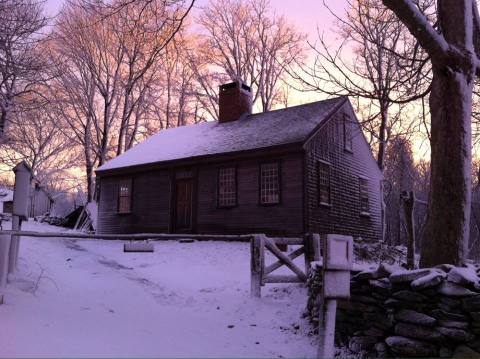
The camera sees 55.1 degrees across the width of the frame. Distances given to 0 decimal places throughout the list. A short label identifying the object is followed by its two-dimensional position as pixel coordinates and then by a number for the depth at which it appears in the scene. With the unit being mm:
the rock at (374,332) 5903
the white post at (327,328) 5238
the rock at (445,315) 5125
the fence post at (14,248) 7793
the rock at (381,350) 5743
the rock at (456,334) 5027
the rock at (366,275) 6165
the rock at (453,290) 5133
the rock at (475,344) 4979
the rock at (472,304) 5016
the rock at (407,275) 5559
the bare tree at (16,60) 8720
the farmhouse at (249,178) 18094
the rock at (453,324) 5082
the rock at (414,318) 5314
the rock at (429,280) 5324
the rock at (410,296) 5492
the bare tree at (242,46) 36062
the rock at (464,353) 4922
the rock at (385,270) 5992
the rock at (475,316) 4984
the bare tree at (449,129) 6848
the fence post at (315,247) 9195
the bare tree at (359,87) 8211
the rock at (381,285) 5902
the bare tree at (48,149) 34625
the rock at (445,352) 5121
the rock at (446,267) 5637
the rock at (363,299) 6071
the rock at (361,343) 6023
